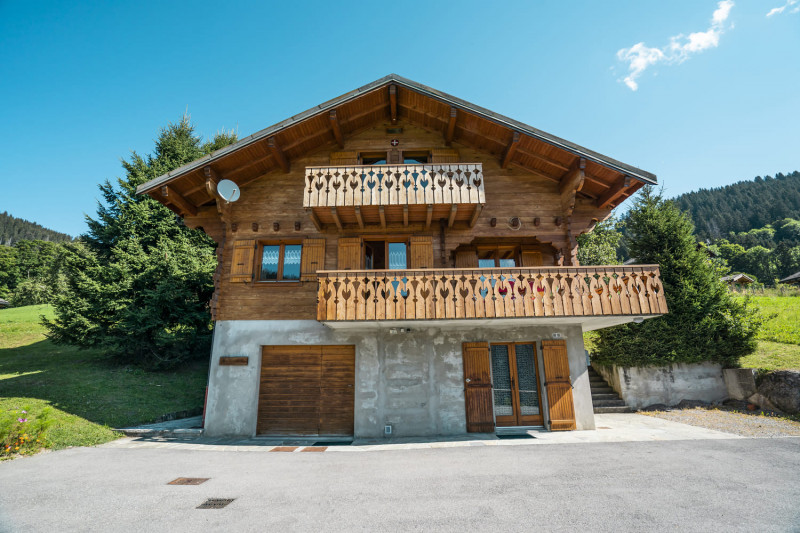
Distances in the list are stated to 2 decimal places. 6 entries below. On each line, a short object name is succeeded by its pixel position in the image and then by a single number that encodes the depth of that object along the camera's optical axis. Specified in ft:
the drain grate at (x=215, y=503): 15.49
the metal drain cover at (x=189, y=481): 19.06
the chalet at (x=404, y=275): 30.91
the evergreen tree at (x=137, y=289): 49.16
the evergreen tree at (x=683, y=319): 42.52
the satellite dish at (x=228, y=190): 36.32
